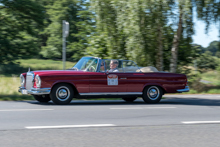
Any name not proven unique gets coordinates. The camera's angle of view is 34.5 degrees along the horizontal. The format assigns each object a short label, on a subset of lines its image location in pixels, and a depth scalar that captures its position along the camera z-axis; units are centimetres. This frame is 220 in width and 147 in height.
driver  1173
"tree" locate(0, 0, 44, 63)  2589
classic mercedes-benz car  1086
